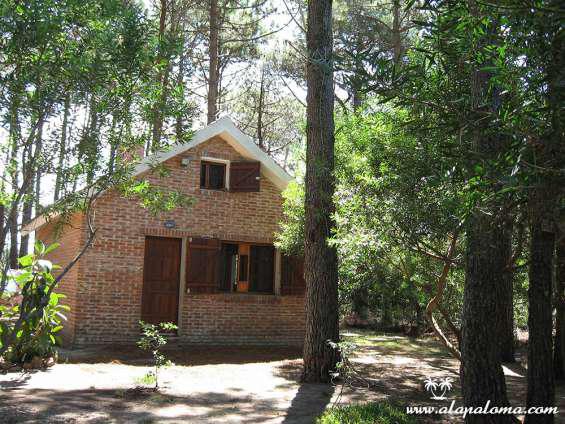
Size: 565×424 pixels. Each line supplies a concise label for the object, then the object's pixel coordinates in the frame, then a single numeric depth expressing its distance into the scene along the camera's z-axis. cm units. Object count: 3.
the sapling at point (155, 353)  758
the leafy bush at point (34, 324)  839
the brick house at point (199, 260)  1176
